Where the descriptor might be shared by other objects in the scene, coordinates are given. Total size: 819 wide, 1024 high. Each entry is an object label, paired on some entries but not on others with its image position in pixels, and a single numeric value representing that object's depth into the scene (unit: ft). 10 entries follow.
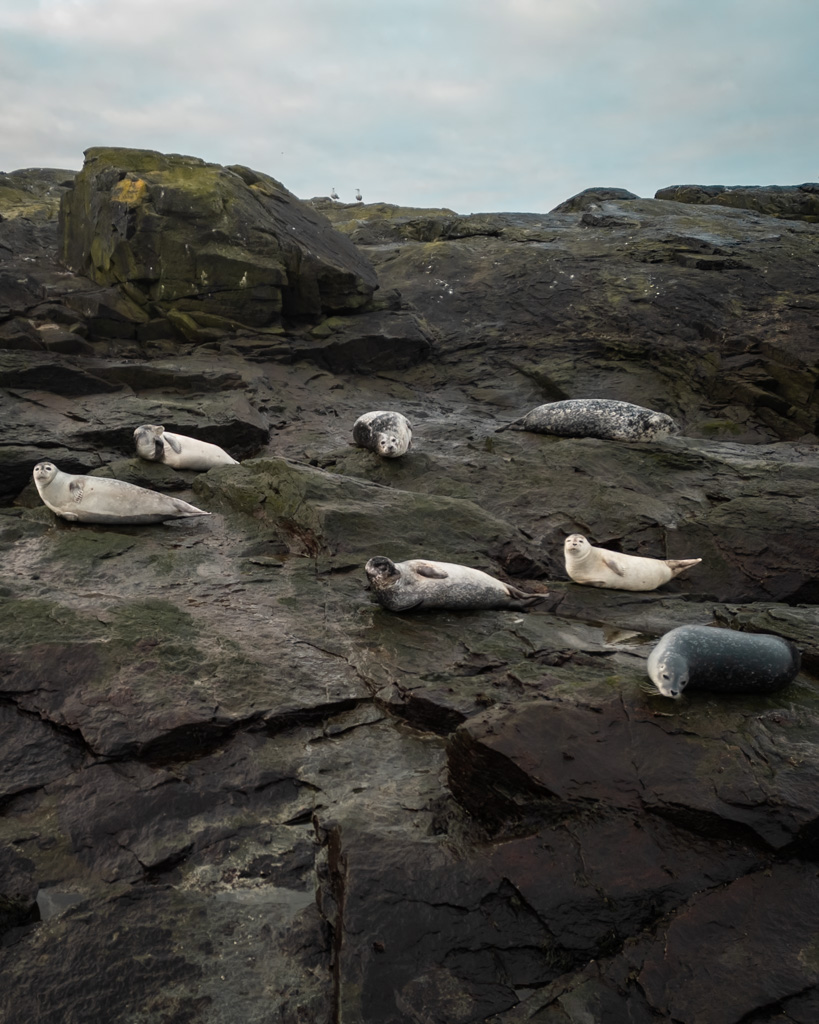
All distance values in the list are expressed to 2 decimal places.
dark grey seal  13.60
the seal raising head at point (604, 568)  21.75
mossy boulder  42.06
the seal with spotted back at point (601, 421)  33.68
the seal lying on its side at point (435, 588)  18.80
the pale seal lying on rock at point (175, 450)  27.68
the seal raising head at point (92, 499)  22.71
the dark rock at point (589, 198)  85.10
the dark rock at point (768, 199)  80.84
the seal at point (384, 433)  29.53
